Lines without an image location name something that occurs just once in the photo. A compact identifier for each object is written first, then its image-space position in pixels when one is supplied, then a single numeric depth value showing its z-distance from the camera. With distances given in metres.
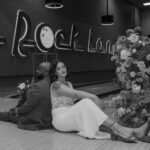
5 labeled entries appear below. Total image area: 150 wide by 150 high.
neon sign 7.96
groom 3.88
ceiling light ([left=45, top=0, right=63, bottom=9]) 7.01
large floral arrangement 3.72
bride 3.31
